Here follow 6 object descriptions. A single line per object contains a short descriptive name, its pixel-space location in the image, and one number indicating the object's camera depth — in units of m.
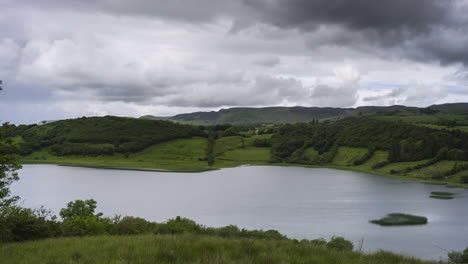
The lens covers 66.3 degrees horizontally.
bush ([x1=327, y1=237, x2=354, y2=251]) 37.18
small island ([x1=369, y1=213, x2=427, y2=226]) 62.90
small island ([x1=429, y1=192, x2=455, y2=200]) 87.10
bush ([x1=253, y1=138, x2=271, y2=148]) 196.62
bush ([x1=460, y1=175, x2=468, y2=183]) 112.06
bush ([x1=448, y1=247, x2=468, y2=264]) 34.69
